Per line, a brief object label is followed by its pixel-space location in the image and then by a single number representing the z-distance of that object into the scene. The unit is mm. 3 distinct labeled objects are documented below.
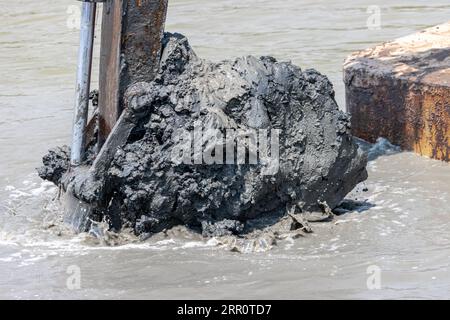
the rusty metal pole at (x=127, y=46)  9859
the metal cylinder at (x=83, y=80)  9922
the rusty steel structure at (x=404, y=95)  12008
